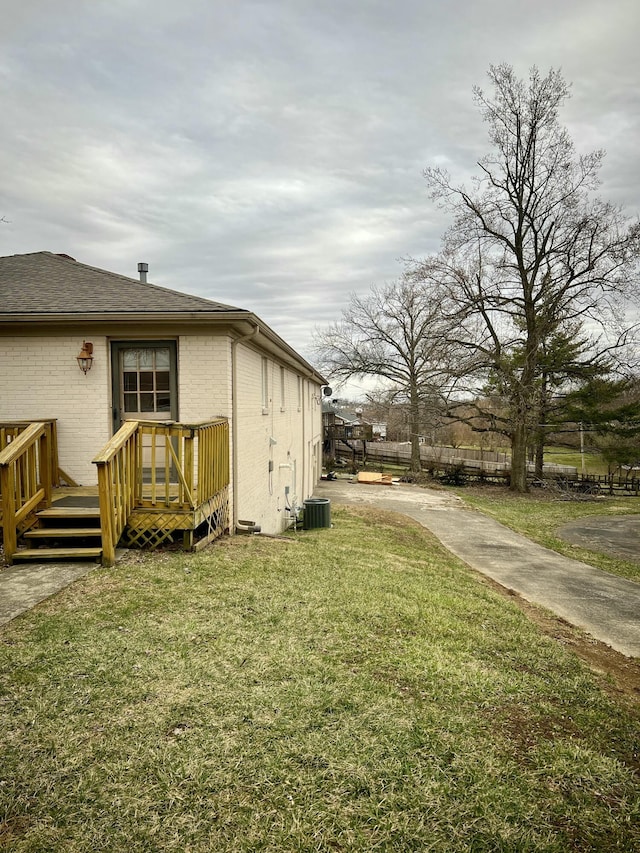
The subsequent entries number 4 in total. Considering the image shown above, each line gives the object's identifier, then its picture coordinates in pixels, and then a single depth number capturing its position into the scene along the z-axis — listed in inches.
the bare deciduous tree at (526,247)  826.8
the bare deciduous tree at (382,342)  1151.0
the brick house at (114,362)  284.2
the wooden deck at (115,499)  218.8
